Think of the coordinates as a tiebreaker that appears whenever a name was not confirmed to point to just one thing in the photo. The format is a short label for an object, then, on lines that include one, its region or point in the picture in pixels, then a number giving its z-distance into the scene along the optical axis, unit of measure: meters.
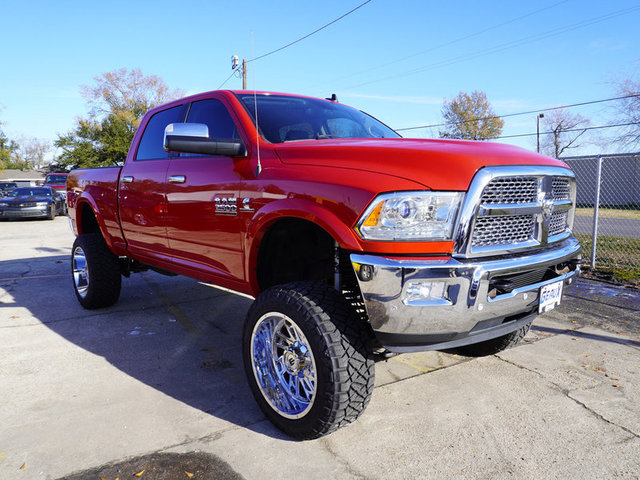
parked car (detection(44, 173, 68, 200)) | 23.27
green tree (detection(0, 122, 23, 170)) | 46.58
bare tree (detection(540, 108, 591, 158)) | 51.00
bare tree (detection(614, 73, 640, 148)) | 28.33
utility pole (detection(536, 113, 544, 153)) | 44.69
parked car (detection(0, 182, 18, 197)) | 34.52
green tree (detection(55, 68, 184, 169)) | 46.56
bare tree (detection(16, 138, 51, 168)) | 99.56
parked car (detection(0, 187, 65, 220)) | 17.03
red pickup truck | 2.18
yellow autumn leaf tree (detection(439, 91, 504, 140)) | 50.53
